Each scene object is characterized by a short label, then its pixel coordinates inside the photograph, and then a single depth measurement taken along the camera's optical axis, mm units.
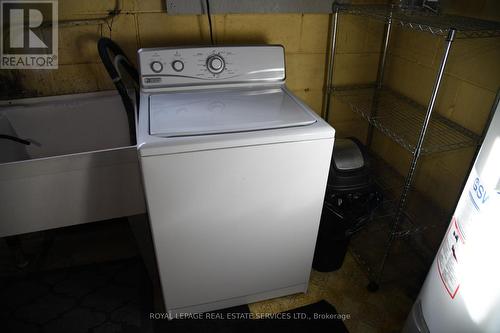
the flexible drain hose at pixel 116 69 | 1281
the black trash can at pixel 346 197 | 1447
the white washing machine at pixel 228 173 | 1044
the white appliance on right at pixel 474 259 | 817
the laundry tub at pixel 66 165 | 1152
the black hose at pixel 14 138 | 1322
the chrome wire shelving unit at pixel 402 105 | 1123
